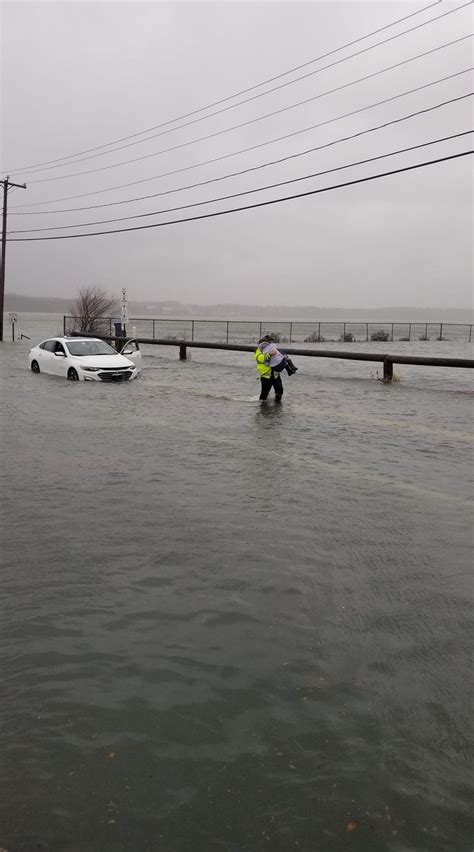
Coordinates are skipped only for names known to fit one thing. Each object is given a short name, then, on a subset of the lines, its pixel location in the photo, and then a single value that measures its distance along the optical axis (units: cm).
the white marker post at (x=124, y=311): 3044
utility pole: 4122
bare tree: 4478
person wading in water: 1410
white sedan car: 1842
